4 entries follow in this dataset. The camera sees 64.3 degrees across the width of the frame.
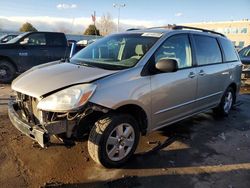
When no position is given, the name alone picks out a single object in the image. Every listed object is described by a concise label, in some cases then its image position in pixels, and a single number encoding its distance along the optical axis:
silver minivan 2.38
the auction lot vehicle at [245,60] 7.16
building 35.18
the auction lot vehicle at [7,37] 8.79
